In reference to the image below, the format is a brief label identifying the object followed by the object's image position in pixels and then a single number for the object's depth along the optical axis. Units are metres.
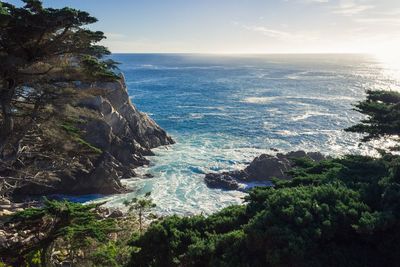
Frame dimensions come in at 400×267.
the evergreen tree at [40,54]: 11.34
